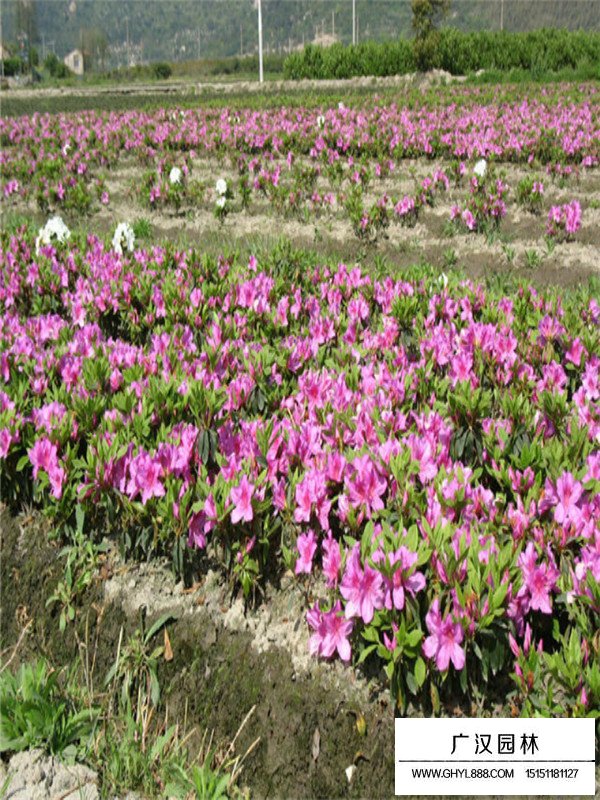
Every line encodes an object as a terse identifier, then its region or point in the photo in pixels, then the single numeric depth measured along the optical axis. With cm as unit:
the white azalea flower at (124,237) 676
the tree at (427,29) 4597
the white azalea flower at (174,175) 1094
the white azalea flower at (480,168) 964
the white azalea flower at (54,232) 706
